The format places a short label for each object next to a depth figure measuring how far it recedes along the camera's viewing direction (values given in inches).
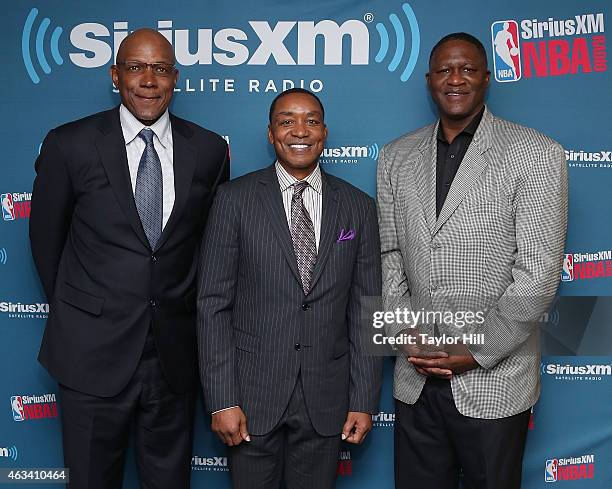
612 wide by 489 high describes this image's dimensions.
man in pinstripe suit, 86.9
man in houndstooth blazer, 86.9
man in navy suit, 89.0
